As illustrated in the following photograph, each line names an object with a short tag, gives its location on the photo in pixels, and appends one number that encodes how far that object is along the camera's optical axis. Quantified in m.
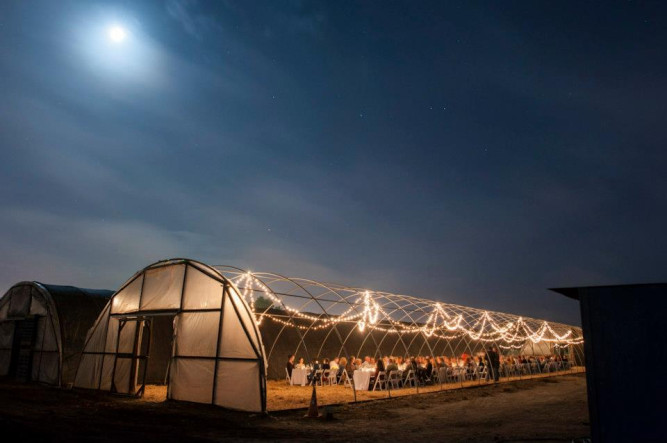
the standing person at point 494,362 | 21.67
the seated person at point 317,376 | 18.77
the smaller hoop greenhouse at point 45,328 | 16.70
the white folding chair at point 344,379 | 19.26
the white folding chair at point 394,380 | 17.75
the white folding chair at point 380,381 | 17.23
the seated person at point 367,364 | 18.77
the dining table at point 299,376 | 18.95
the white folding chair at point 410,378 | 18.52
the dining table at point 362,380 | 17.36
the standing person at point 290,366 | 19.69
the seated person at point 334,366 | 19.12
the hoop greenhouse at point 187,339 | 11.78
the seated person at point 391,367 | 17.86
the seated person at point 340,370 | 19.52
